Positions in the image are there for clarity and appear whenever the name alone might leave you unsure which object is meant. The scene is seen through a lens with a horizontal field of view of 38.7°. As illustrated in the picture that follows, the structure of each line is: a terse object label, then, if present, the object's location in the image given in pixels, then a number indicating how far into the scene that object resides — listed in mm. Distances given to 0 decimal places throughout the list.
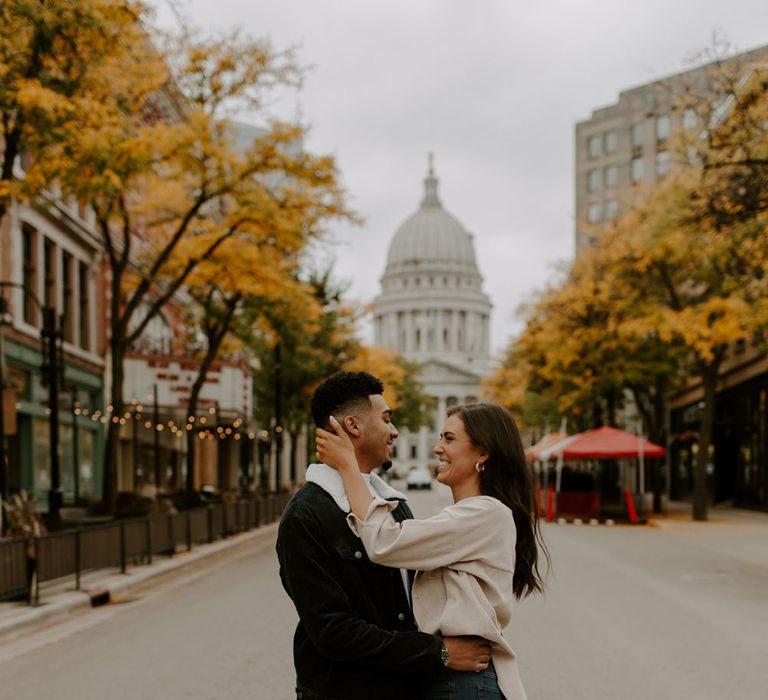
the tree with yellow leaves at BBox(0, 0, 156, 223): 13445
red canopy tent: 30859
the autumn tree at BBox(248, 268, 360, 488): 45113
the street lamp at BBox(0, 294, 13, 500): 17219
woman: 3348
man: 3279
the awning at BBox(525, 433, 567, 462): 40572
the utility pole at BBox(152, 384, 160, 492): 29844
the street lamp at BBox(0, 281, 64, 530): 17844
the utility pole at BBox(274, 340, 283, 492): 36759
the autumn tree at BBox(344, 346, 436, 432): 74062
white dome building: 176250
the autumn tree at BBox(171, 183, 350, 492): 22656
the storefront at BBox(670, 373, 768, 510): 37750
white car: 78625
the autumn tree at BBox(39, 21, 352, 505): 17875
